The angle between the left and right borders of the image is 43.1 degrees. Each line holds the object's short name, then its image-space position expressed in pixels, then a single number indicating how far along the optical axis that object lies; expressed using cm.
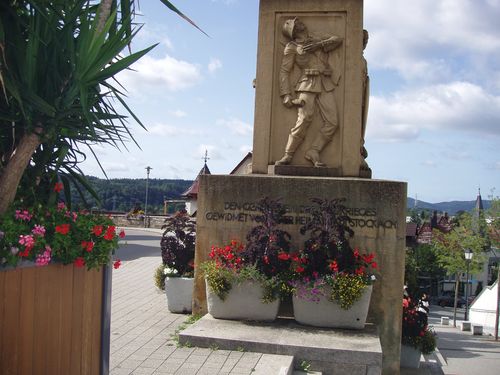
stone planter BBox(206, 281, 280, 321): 693
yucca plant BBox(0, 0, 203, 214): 375
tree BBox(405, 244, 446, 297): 4835
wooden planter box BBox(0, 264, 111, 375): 339
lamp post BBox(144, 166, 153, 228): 5450
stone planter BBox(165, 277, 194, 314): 846
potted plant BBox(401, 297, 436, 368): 809
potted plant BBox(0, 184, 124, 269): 341
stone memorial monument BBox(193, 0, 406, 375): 741
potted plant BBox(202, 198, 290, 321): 687
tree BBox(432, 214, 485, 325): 3831
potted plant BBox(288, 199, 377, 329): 663
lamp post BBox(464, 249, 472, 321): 3508
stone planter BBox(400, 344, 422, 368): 815
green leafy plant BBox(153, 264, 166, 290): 934
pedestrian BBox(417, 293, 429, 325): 829
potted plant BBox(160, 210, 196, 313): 848
